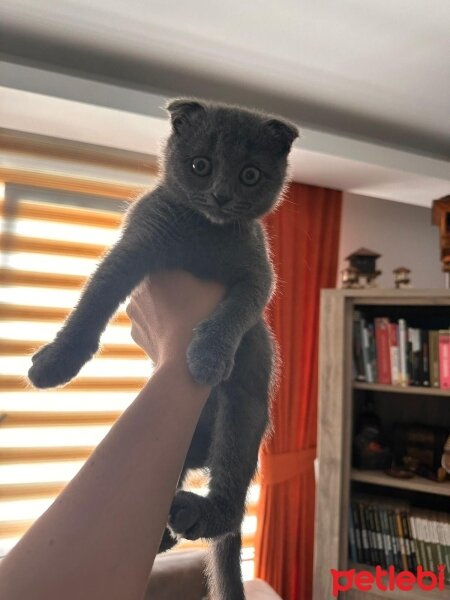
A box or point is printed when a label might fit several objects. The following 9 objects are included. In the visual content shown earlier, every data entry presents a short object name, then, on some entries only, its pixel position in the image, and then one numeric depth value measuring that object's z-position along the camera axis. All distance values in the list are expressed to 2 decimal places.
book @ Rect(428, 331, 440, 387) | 1.98
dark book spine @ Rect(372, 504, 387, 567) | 2.01
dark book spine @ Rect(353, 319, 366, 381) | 2.08
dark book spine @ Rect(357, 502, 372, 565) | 2.02
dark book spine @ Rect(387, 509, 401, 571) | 1.99
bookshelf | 1.93
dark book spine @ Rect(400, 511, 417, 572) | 1.98
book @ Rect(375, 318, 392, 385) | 2.04
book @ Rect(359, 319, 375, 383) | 2.06
